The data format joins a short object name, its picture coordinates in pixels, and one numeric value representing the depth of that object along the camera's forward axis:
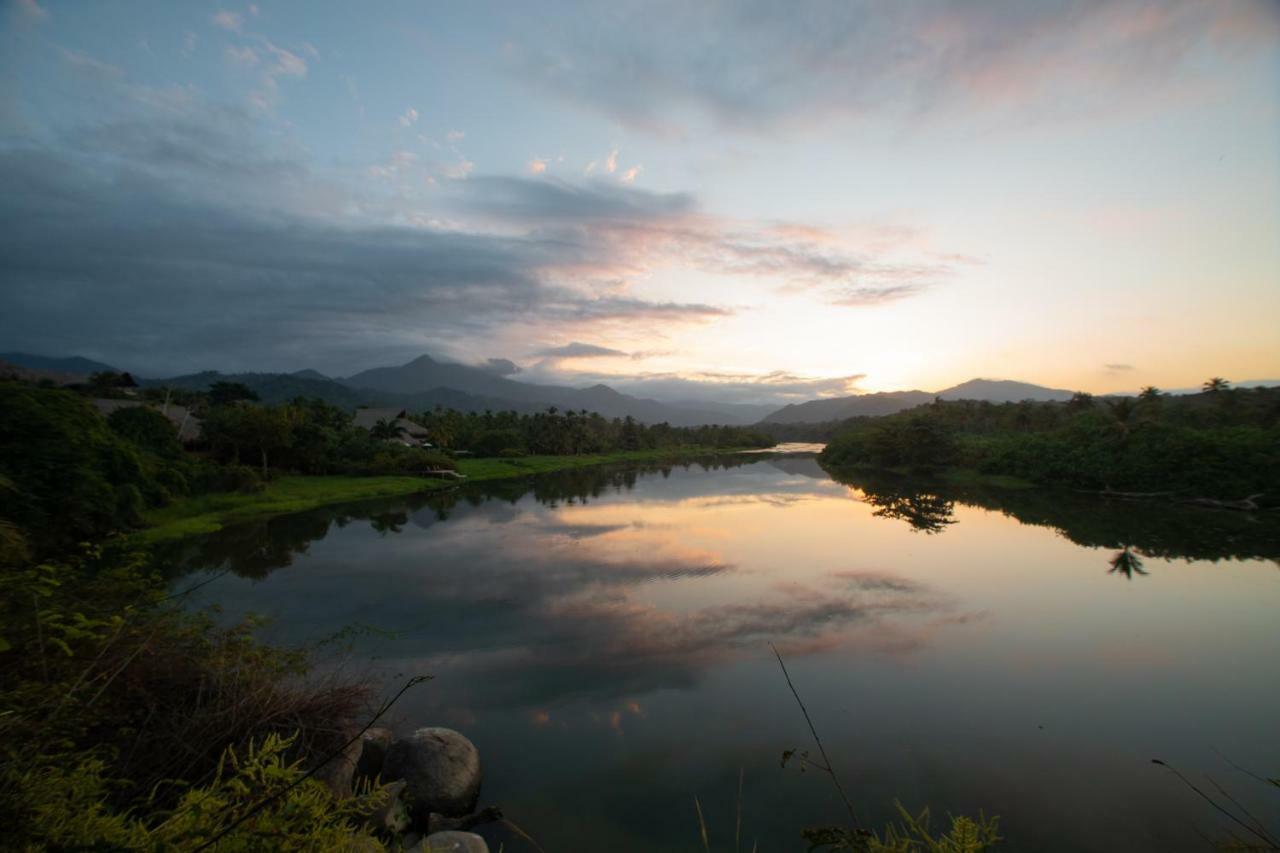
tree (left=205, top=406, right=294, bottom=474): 38.03
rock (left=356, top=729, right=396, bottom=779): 7.26
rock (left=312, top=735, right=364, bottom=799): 6.29
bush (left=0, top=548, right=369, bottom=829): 3.51
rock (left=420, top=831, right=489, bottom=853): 5.48
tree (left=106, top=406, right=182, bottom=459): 27.27
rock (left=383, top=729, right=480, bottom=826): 6.81
